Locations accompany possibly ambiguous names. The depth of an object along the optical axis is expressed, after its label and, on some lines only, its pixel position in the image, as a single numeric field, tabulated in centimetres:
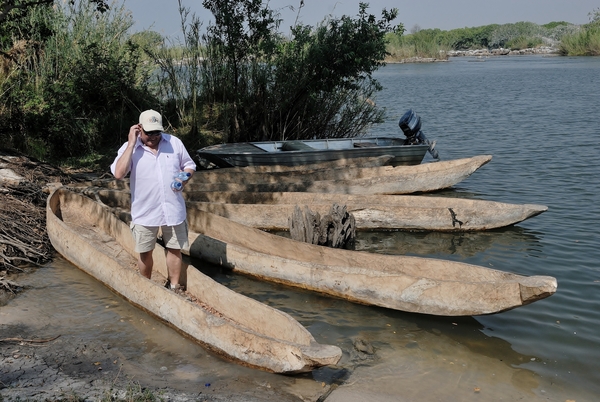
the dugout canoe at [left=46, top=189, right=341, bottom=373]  431
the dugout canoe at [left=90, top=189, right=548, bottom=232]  848
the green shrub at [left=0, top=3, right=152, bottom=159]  1138
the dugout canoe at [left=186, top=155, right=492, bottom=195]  984
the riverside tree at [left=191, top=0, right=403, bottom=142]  1270
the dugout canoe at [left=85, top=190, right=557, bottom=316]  512
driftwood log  732
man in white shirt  498
